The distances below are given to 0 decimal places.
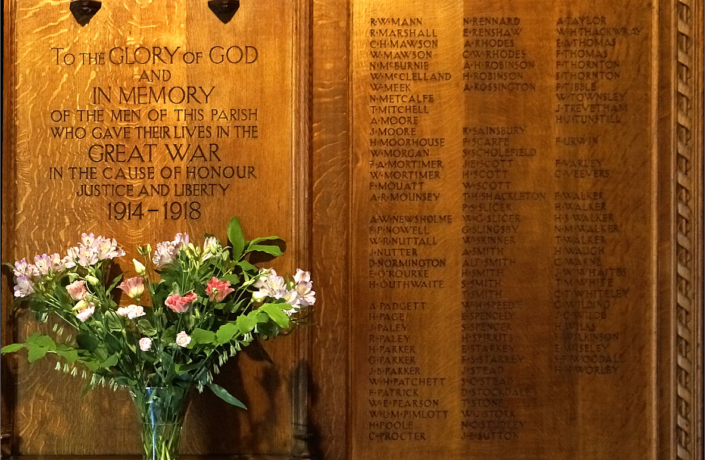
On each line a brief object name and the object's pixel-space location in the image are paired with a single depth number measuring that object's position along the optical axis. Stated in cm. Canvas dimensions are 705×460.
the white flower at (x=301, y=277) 237
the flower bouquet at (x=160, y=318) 226
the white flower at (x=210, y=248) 246
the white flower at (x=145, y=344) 218
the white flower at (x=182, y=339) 219
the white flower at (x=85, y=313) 221
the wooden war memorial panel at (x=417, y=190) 270
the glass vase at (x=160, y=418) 225
